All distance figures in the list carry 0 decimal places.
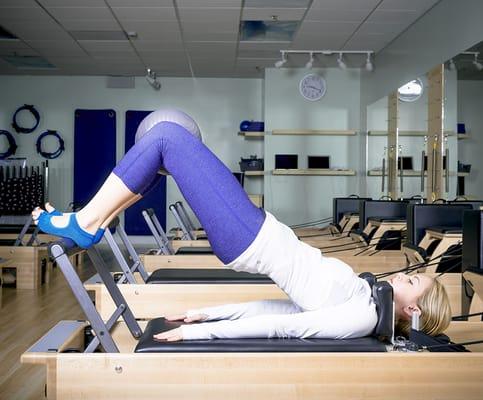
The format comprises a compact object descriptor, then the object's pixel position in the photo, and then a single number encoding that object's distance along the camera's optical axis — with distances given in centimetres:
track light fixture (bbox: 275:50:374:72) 804
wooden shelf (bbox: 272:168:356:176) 890
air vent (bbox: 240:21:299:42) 683
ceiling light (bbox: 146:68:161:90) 923
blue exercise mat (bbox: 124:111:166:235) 997
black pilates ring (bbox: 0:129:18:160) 984
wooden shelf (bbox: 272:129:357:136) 890
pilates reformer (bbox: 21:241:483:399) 173
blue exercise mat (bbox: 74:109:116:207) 995
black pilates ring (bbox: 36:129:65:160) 992
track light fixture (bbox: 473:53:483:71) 491
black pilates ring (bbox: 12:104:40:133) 988
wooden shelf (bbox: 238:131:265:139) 924
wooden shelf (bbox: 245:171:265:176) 907
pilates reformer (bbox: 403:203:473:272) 384
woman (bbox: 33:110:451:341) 191
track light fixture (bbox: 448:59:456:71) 545
